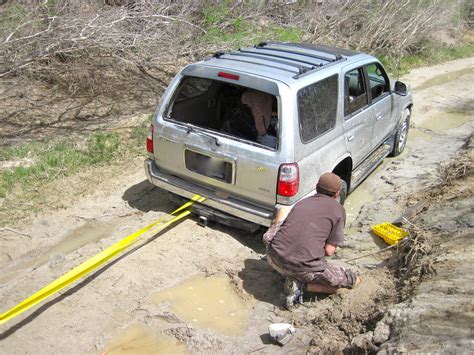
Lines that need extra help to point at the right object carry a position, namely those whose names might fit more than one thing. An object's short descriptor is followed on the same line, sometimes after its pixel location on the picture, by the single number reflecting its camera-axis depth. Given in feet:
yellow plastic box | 17.83
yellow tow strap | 12.70
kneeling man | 13.96
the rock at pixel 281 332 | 13.02
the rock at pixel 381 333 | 12.01
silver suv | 15.57
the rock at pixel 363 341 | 12.11
